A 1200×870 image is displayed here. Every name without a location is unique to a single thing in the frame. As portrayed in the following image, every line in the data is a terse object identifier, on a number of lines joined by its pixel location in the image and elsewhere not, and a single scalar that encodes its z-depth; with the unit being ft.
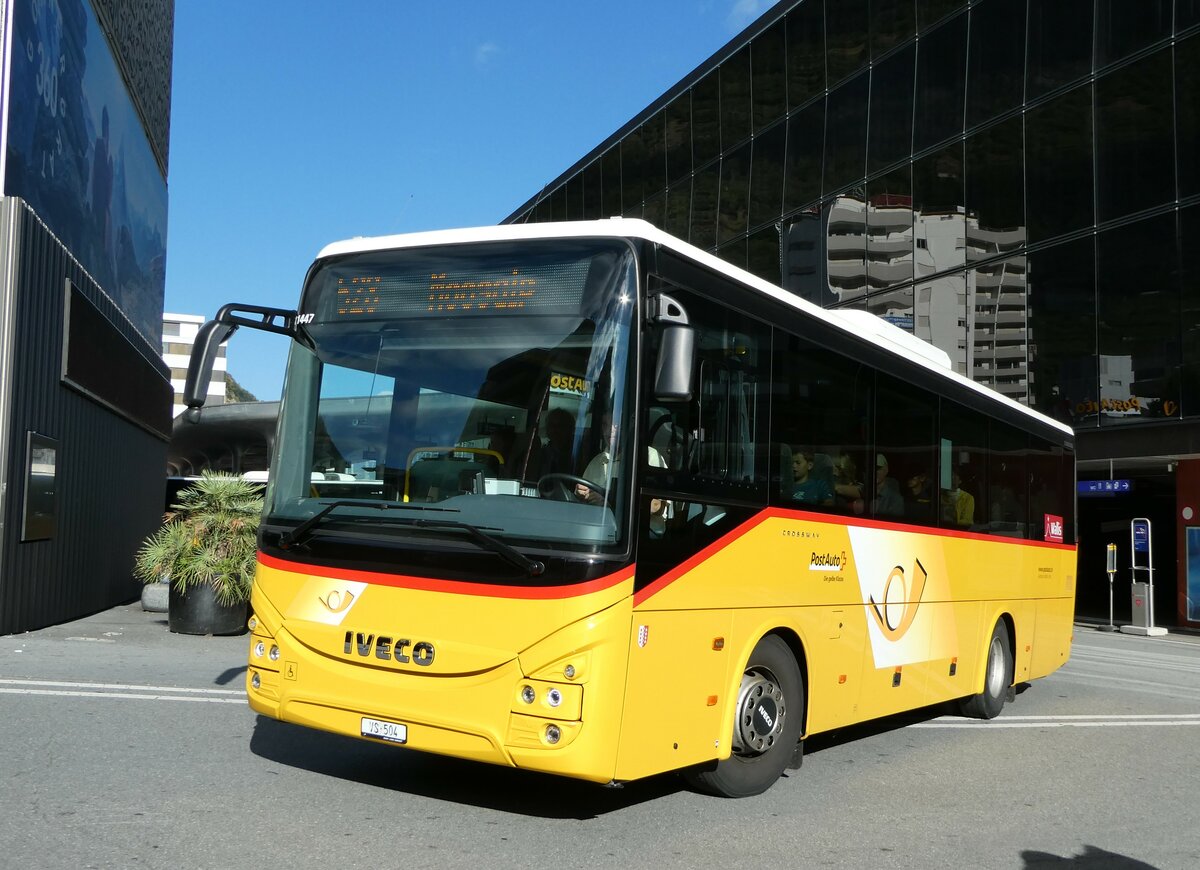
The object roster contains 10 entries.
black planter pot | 51.57
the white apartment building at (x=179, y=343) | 437.58
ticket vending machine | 79.87
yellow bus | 19.43
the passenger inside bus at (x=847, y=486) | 26.81
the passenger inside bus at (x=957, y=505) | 32.83
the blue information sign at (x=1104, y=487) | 84.69
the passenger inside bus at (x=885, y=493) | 28.68
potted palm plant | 51.42
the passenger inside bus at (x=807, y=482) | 25.04
